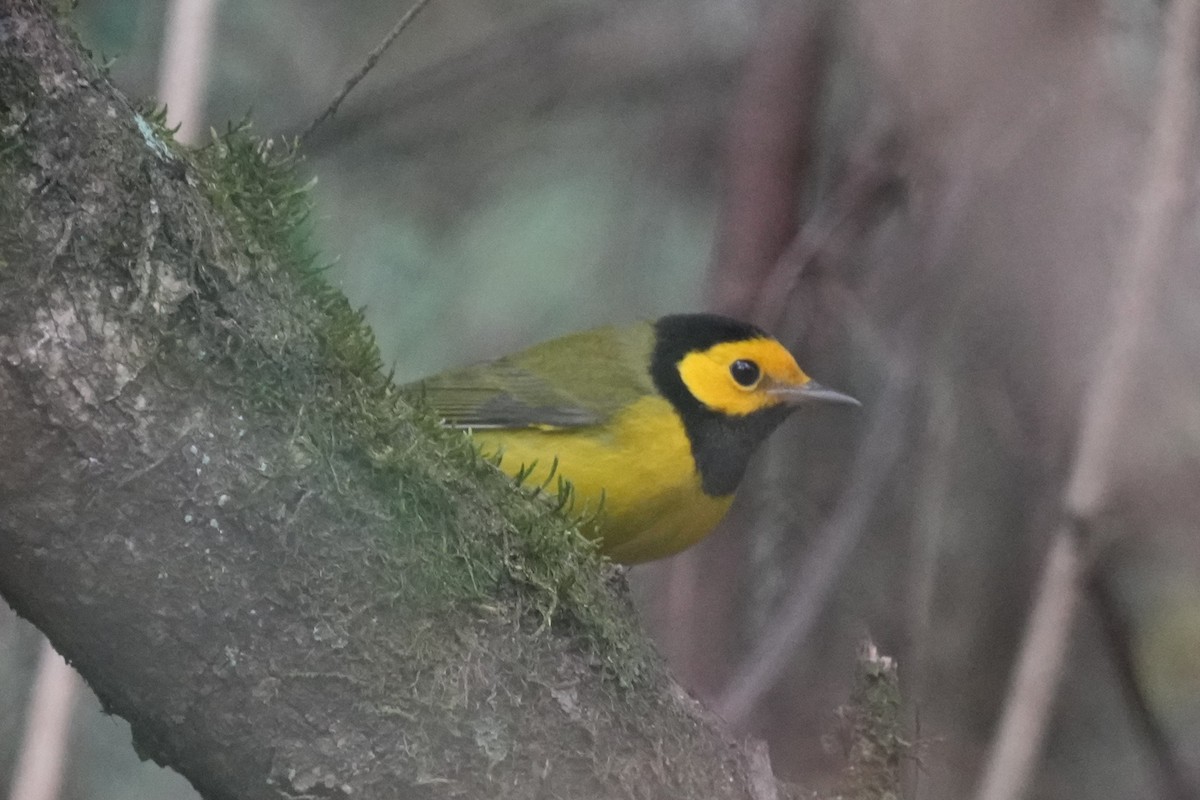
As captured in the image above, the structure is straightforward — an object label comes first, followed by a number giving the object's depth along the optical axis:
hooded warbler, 4.83
